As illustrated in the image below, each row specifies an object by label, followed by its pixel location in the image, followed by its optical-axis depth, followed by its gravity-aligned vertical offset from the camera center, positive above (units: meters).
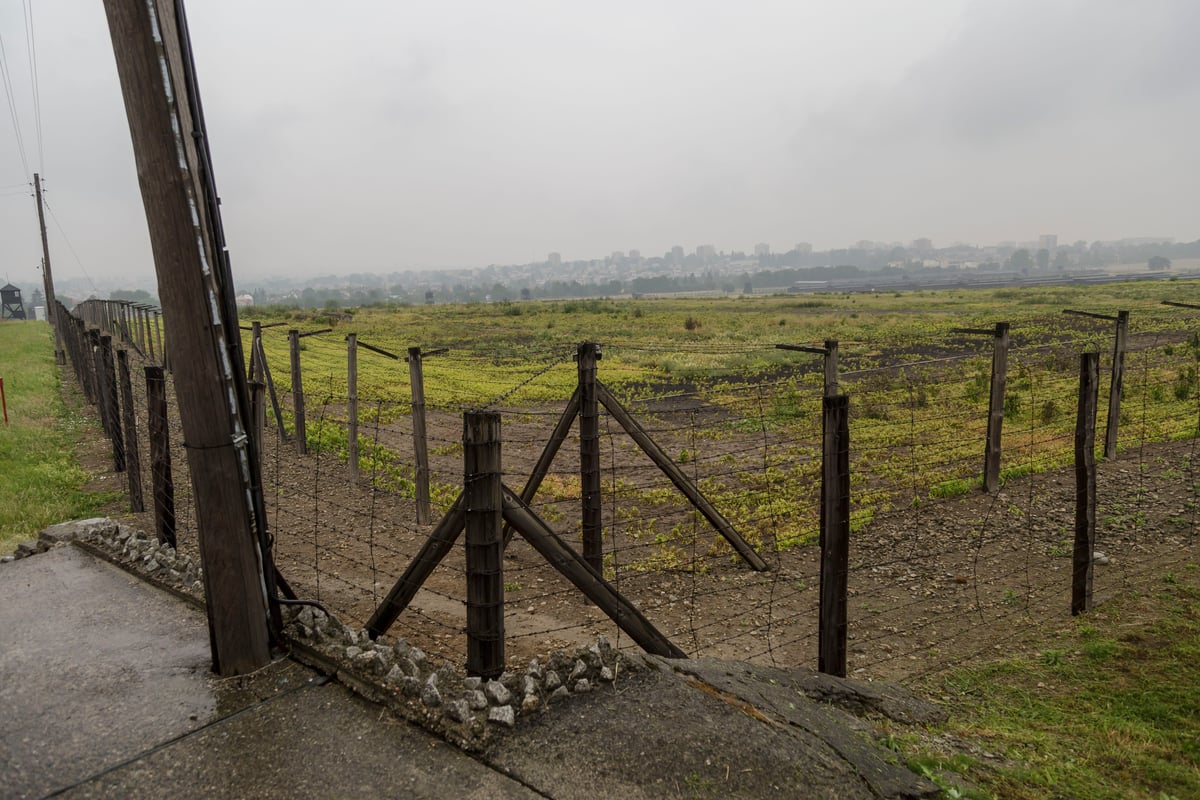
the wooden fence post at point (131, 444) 8.38 -1.63
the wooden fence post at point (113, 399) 10.05 -1.40
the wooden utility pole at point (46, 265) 36.50 +1.44
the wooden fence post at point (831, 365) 8.06 -0.92
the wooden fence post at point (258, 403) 8.88 -1.40
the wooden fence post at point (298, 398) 11.74 -1.66
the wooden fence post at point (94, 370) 11.53 -1.30
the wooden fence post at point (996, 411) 9.38 -1.70
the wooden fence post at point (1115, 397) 10.41 -1.70
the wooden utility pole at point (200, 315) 3.49 -0.11
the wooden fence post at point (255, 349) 12.41 -0.93
